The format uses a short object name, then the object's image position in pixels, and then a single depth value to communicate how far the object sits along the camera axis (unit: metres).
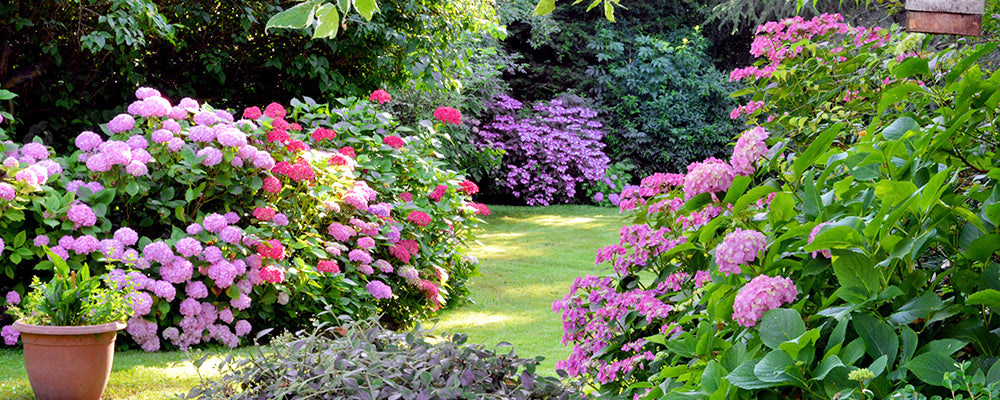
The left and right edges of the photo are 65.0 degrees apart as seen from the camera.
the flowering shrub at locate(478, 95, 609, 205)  13.08
